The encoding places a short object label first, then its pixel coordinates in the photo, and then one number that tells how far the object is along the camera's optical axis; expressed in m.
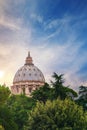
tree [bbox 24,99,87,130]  44.16
